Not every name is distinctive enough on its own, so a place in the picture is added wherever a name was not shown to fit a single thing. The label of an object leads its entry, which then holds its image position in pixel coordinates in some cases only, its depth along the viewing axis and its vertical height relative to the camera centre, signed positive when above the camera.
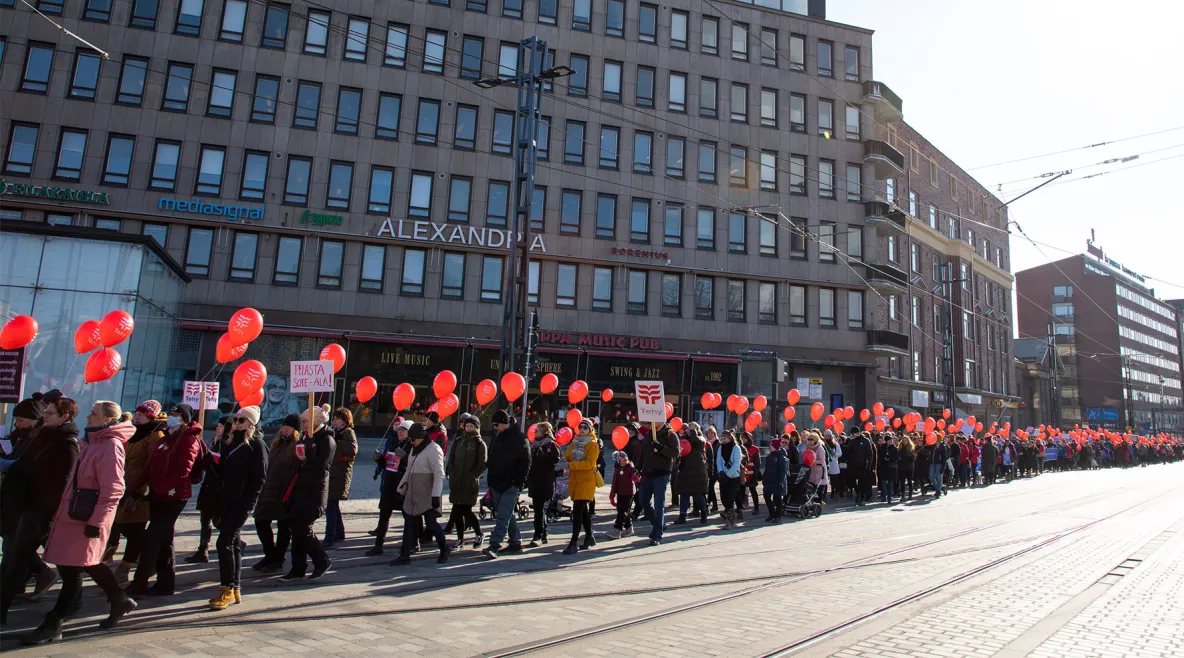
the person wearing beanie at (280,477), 7.13 -0.58
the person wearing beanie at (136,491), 6.39 -0.70
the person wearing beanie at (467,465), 8.91 -0.46
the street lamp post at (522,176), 17.16 +6.21
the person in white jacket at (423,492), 8.23 -0.76
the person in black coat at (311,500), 7.04 -0.78
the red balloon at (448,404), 14.60 +0.43
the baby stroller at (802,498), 14.34 -1.02
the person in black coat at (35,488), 5.21 -0.60
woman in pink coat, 5.06 -0.85
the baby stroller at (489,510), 11.96 -1.33
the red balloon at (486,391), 15.46 +0.78
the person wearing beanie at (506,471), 8.73 -0.49
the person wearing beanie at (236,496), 6.05 -0.69
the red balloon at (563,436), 11.03 -0.05
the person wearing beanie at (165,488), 6.18 -0.65
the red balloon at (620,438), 13.24 -0.04
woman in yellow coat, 9.59 -0.65
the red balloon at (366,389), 14.52 +0.65
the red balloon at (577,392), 16.89 +0.97
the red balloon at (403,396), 14.70 +0.57
